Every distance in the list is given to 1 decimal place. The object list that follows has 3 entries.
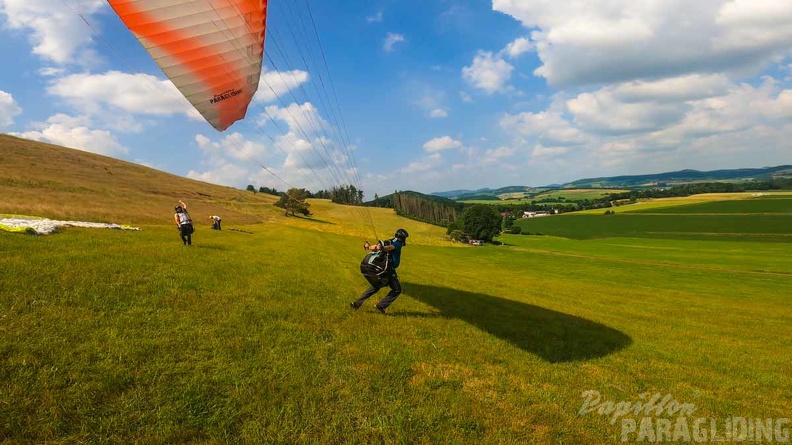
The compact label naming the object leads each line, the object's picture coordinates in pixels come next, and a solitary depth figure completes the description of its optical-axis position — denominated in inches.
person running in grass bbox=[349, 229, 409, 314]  420.2
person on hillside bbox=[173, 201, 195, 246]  750.5
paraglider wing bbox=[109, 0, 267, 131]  304.8
